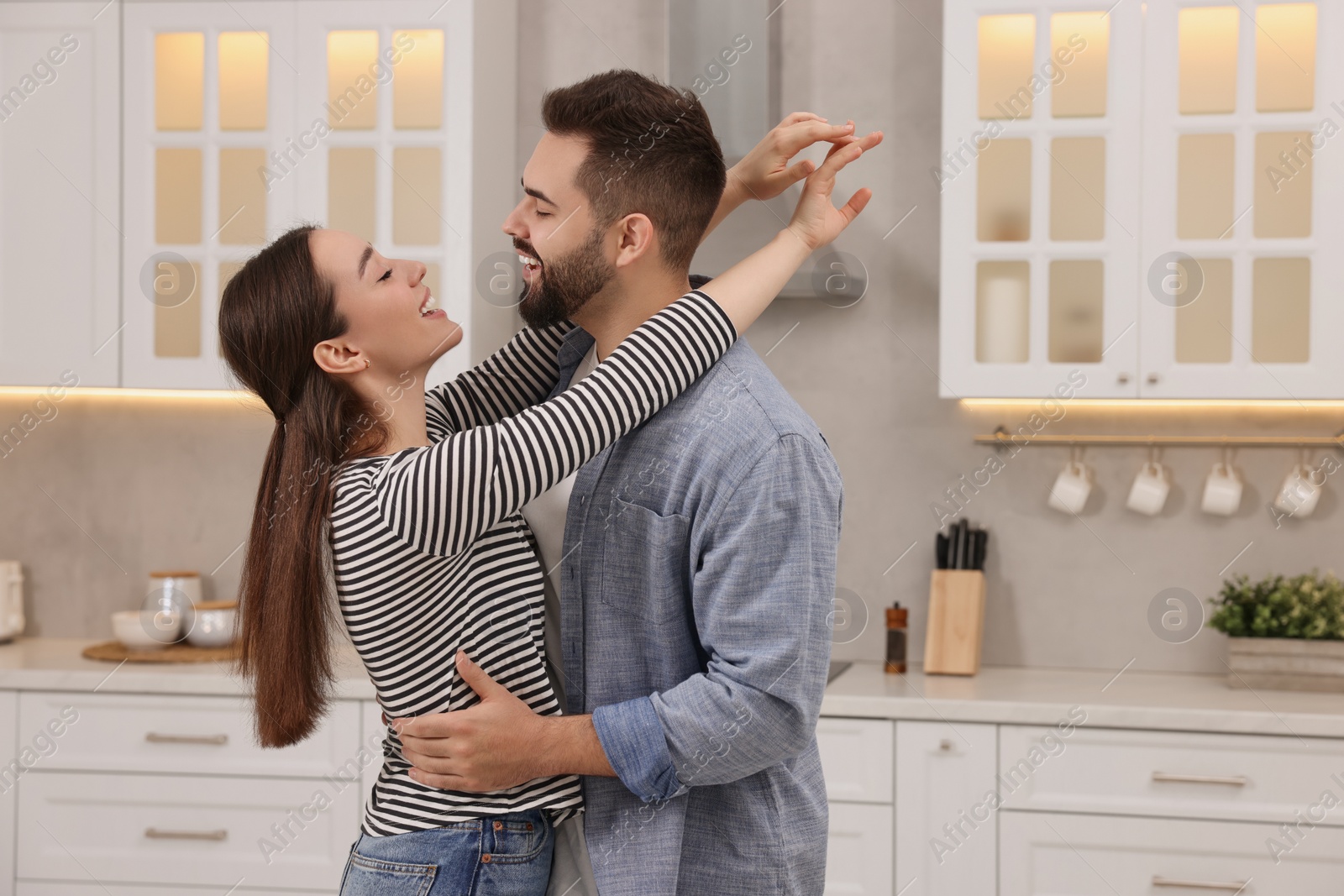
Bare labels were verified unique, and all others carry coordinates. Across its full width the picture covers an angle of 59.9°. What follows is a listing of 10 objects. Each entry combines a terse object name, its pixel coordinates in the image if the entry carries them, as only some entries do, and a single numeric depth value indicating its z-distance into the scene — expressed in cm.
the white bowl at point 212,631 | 281
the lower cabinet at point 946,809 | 229
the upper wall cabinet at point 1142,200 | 241
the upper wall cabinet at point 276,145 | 261
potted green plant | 245
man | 107
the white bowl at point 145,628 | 274
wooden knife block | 262
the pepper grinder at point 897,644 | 267
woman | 111
